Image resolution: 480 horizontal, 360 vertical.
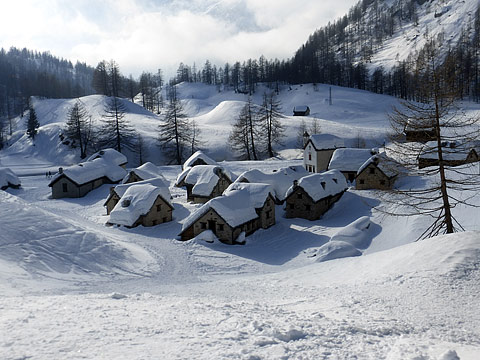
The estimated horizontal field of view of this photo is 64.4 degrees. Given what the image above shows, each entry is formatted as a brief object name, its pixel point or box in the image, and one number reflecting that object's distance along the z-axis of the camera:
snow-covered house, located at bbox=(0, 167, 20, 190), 54.84
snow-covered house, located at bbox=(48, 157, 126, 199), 52.38
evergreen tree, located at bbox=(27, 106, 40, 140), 92.88
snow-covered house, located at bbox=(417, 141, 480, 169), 48.23
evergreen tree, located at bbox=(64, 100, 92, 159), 79.56
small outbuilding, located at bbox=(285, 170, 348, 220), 39.47
